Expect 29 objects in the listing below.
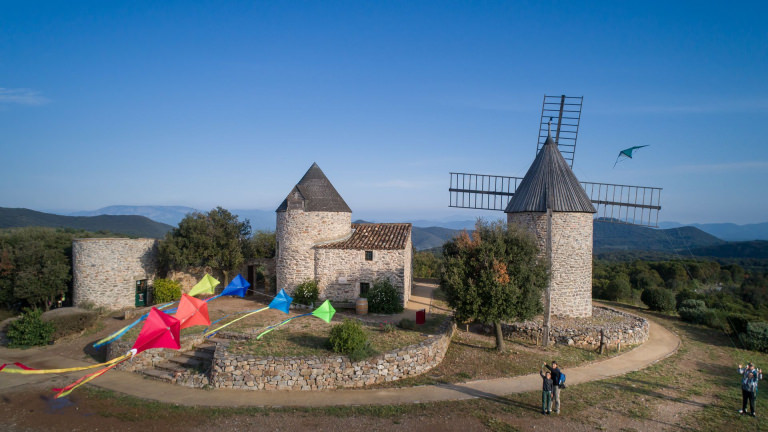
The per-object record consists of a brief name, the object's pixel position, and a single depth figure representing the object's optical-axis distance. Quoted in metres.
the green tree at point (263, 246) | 24.73
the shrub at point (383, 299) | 18.91
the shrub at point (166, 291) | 21.67
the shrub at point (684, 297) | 25.22
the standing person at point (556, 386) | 10.62
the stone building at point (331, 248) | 19.80
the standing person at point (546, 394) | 10.60
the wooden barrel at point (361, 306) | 18.77
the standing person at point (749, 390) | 10.88
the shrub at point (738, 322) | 18.92
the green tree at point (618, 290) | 27.67
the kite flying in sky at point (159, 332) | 9.54
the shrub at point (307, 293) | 19.89
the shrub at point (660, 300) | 24.53
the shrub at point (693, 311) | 21.66
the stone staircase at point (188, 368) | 12.53
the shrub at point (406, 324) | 16.56
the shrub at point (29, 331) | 16.47
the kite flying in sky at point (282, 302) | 12.88
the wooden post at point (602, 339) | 15.91
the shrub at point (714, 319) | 20.47
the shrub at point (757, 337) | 17.47
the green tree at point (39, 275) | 20.34
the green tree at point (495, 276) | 14.84
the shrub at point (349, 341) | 12.67
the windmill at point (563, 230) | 18.58
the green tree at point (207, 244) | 21.98
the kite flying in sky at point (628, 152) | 19.34
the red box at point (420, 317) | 17.30
